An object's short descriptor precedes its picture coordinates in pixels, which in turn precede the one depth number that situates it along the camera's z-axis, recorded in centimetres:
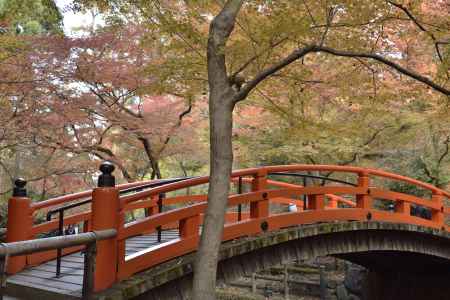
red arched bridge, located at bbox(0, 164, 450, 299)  471
